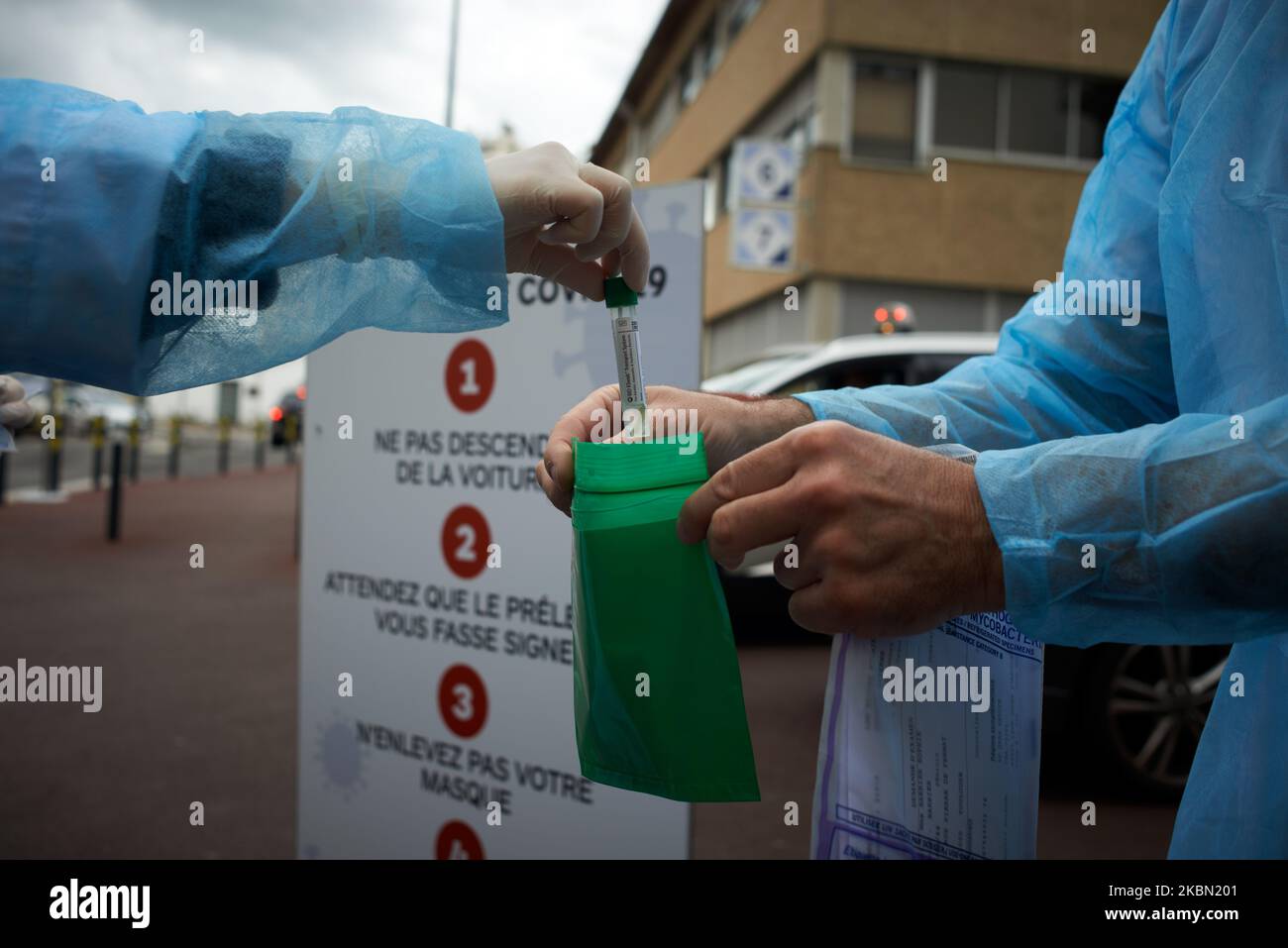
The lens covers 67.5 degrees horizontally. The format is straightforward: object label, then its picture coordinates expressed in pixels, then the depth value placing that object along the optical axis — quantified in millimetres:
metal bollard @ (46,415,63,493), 13320
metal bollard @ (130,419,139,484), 15244
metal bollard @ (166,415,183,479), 18344
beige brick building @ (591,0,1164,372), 15086
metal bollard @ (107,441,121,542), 10660
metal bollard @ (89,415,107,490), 13789
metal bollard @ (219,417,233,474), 20016
